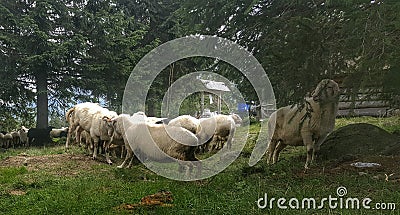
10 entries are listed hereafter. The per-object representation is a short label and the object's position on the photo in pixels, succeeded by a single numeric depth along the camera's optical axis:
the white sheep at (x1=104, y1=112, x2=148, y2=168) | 9.23
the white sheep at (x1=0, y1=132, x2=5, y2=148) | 17.56
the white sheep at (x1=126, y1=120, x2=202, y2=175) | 7.54
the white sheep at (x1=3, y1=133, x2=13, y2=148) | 17.53
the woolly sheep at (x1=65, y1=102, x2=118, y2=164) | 10.30
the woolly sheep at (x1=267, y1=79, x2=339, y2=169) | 7.04
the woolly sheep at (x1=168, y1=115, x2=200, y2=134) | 10.06
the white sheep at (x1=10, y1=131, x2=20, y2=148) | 17.42
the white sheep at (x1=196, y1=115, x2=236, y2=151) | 10.63
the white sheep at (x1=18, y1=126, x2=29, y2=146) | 17.14
